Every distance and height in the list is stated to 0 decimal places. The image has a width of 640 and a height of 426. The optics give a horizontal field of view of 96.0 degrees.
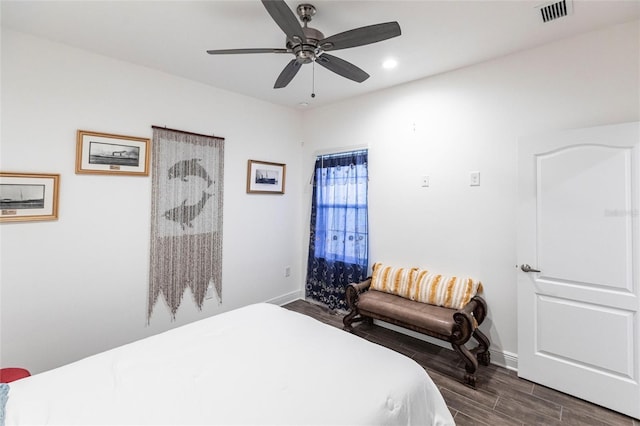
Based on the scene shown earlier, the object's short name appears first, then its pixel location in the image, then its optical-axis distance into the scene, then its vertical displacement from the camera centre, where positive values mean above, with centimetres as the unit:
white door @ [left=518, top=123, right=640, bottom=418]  201 -32
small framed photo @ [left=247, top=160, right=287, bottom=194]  368 +53
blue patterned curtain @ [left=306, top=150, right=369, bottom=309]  358 -13
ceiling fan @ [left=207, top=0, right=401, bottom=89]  154 +107
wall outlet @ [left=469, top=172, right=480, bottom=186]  275 +40
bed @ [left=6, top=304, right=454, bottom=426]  117 -79
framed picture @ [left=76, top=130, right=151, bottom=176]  247 +55
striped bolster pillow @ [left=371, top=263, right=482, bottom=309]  271 -67
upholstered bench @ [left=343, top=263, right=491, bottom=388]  236 -83
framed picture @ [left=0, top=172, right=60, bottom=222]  214 +13
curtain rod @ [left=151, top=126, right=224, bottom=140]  289 +90
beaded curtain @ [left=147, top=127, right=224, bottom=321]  291 -1
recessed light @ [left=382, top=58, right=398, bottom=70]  268 +147
